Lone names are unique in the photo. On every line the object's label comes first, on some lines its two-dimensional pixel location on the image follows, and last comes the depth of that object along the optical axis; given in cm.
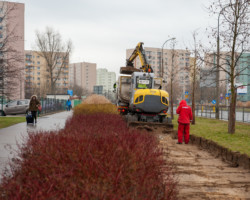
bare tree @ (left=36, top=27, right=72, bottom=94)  4953
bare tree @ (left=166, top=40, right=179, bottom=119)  2079
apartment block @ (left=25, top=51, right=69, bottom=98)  11362
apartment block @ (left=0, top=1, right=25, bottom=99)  1413
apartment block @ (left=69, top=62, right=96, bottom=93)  17449
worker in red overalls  1010
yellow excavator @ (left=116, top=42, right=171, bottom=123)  1348
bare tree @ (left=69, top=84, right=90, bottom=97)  9404
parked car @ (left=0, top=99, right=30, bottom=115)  2527
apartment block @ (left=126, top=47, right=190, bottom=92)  11106
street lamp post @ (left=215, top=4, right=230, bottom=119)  1232
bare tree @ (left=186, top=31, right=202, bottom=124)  1682
